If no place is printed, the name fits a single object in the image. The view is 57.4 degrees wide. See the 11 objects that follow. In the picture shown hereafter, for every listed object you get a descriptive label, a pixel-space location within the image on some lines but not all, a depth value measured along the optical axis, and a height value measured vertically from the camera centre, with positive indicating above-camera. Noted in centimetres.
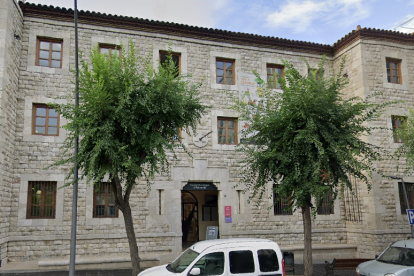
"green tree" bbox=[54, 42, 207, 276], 986 +208
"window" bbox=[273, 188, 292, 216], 1719 -70
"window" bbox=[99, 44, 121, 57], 1602 +617
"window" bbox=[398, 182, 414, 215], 1713 -25
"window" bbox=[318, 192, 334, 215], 1781 -84
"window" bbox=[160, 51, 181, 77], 1683 +604
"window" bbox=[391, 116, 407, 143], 1756 +307
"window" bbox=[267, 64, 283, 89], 1817 +587
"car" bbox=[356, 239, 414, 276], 918 -189
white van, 771 -140
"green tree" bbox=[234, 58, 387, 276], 1109 +156
